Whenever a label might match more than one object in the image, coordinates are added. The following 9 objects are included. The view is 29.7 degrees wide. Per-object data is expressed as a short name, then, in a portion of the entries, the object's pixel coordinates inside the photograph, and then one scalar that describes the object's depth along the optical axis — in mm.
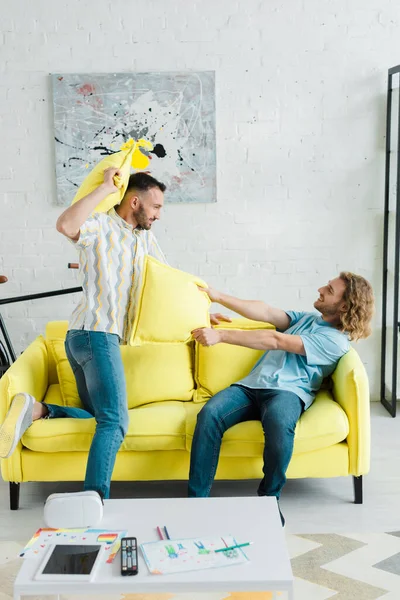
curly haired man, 2869
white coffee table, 1820
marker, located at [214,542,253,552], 1964
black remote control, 1853
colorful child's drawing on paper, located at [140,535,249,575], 1880
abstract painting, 4238
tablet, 1843
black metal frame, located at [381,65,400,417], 4221
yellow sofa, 2982
